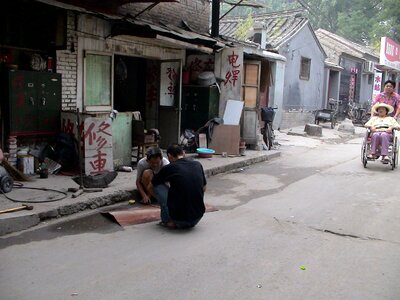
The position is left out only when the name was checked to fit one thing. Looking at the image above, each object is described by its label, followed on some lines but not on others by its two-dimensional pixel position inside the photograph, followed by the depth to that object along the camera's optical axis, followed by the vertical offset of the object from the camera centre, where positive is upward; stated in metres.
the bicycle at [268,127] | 13.79 -0.82
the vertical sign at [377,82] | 32.66 +1.60
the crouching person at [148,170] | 6.86 -1.16
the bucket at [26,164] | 8.17 -1.31
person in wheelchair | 11.02 -0.57
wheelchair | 11.10 -1.13
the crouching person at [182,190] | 5.83 -1.18
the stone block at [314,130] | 19.56 -1.19
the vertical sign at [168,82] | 11.98 +0.38
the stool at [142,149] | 9.74 -1.15
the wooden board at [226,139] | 12.20 -1.09
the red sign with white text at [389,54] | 31.77 +3.74
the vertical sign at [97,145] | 8.21 -0.93
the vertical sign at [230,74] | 12.35 +0.67
